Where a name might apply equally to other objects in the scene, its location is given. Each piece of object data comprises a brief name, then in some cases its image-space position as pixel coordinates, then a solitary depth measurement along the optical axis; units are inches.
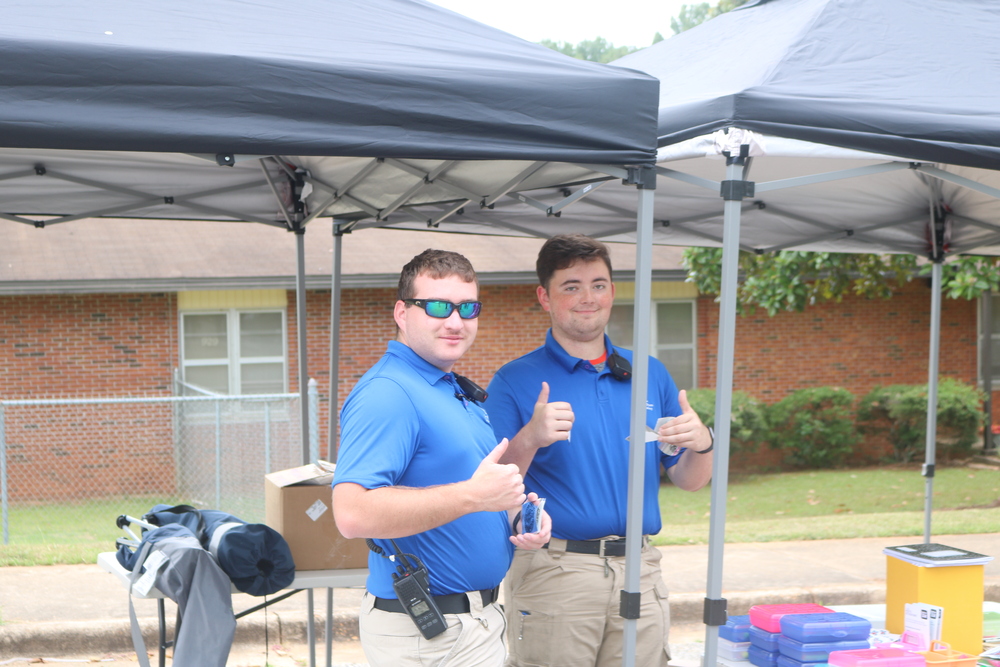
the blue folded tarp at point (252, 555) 134.3
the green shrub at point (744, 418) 529.0
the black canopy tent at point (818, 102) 111.8
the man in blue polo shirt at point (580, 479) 115.8
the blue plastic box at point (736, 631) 133.8
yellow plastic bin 132.0
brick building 480.7
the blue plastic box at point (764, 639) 126.9
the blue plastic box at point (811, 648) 120.9
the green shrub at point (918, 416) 571.2
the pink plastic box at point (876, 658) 116.8
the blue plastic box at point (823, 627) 121.8
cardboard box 142.2
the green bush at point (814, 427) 568.7
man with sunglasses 81.7
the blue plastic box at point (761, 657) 127.3
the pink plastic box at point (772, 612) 128.0
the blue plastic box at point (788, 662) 120.4
